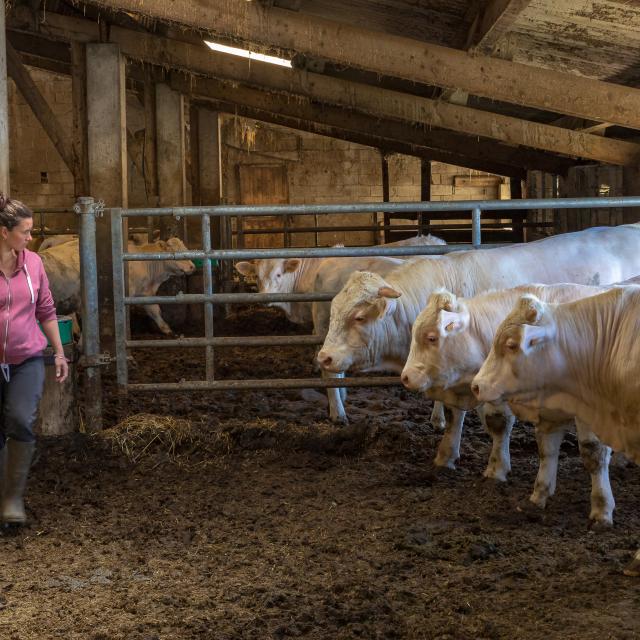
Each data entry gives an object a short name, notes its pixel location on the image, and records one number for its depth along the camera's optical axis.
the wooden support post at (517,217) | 15.04
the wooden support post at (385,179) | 17.80
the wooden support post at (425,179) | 17.23
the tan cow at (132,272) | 10.86
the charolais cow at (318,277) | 6.99
